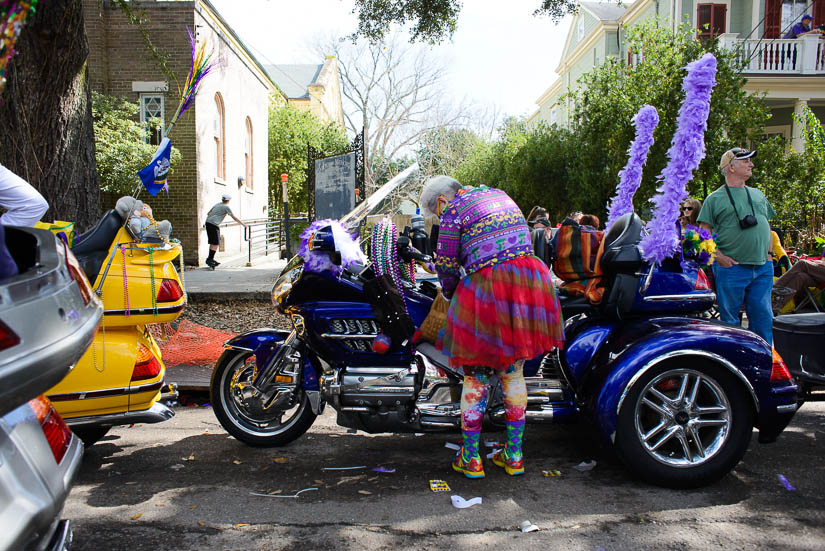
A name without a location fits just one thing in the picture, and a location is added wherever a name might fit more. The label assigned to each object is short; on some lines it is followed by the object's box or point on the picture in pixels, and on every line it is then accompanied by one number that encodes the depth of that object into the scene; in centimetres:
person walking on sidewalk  1465
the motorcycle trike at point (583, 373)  344
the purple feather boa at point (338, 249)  361
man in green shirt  487
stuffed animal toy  383
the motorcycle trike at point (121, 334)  350
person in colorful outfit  339
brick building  1498
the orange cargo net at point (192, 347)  614
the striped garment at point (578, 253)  381
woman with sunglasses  694
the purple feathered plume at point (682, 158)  363
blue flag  438
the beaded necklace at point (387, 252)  367
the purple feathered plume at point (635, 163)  445
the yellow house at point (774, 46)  1903
